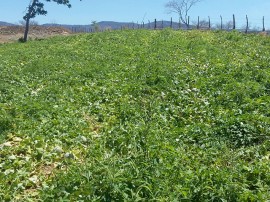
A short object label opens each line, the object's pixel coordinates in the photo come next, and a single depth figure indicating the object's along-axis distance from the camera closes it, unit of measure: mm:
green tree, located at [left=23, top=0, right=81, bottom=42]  23884
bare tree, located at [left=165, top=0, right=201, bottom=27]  54405
